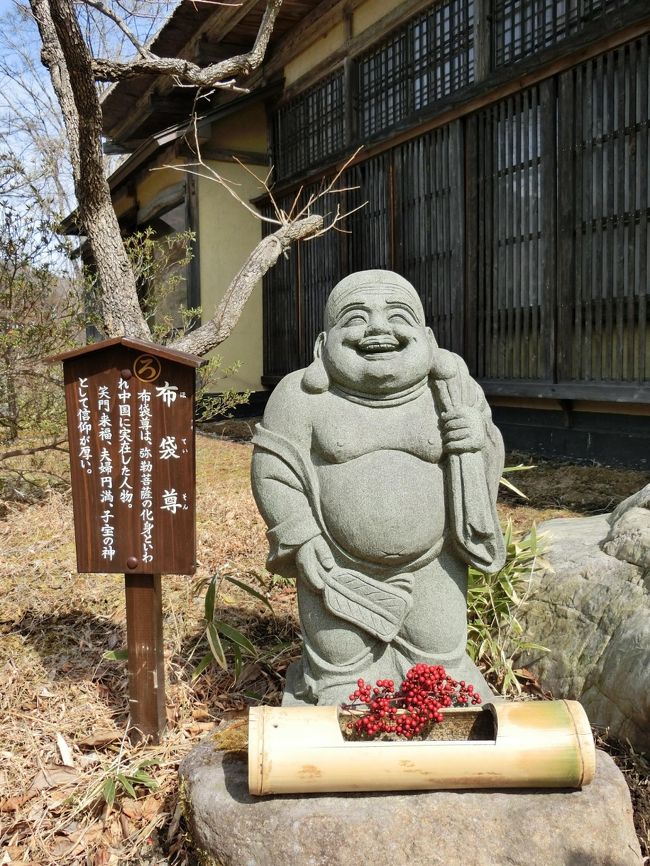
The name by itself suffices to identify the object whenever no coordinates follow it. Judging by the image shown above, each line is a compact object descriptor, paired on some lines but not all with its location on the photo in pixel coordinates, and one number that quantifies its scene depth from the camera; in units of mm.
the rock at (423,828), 2143
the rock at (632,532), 3398
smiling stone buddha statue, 2730
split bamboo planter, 2227
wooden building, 6084
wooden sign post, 2783
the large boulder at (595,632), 2982
